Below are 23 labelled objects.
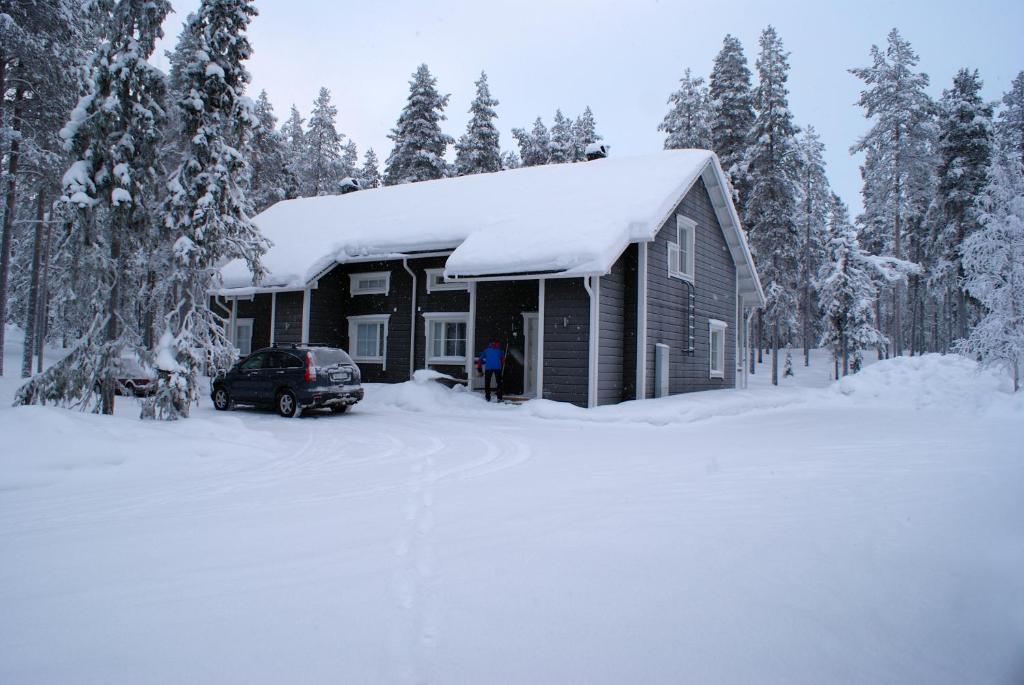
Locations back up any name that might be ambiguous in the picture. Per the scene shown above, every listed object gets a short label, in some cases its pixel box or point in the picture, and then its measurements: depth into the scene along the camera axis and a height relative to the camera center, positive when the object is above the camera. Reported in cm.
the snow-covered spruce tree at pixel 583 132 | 4700 +1654
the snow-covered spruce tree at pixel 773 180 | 3459 +947
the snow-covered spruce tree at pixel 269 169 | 3991 +1156
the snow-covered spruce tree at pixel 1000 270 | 1923 +289
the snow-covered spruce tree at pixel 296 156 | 4503 +1571
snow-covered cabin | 1766 +236
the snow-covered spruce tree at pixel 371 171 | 5637 +1618
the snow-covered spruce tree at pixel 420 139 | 4122 +1369
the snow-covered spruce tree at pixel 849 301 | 3909 +378
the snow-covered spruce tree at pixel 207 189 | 1296 +329
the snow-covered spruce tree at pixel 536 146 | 4784 +1554
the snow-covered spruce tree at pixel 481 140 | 4334 +1430
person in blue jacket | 1847 -4
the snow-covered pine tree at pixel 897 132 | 3919 +1383
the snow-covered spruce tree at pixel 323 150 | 5206 +1629
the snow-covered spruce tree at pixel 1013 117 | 3691 +1462
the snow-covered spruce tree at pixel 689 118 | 3806 +1399
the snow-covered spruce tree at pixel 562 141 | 4719 +1605
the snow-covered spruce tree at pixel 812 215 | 4538 +1078
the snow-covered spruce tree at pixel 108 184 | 1174 +299
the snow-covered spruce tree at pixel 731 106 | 3806 +1472
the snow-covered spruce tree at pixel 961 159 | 3462 +1088
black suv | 1598 -58
